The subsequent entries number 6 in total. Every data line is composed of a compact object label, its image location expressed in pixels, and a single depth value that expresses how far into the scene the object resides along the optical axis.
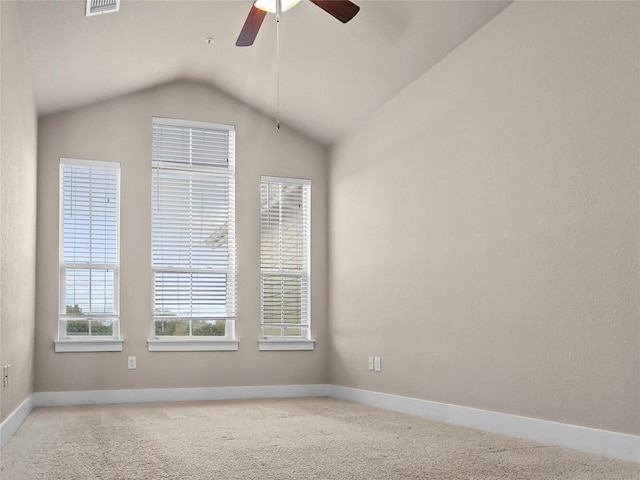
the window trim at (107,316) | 5.71
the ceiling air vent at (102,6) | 4.16
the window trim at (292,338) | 6.36
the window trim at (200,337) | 6.02
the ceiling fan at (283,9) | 3.79
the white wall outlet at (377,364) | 5.54
